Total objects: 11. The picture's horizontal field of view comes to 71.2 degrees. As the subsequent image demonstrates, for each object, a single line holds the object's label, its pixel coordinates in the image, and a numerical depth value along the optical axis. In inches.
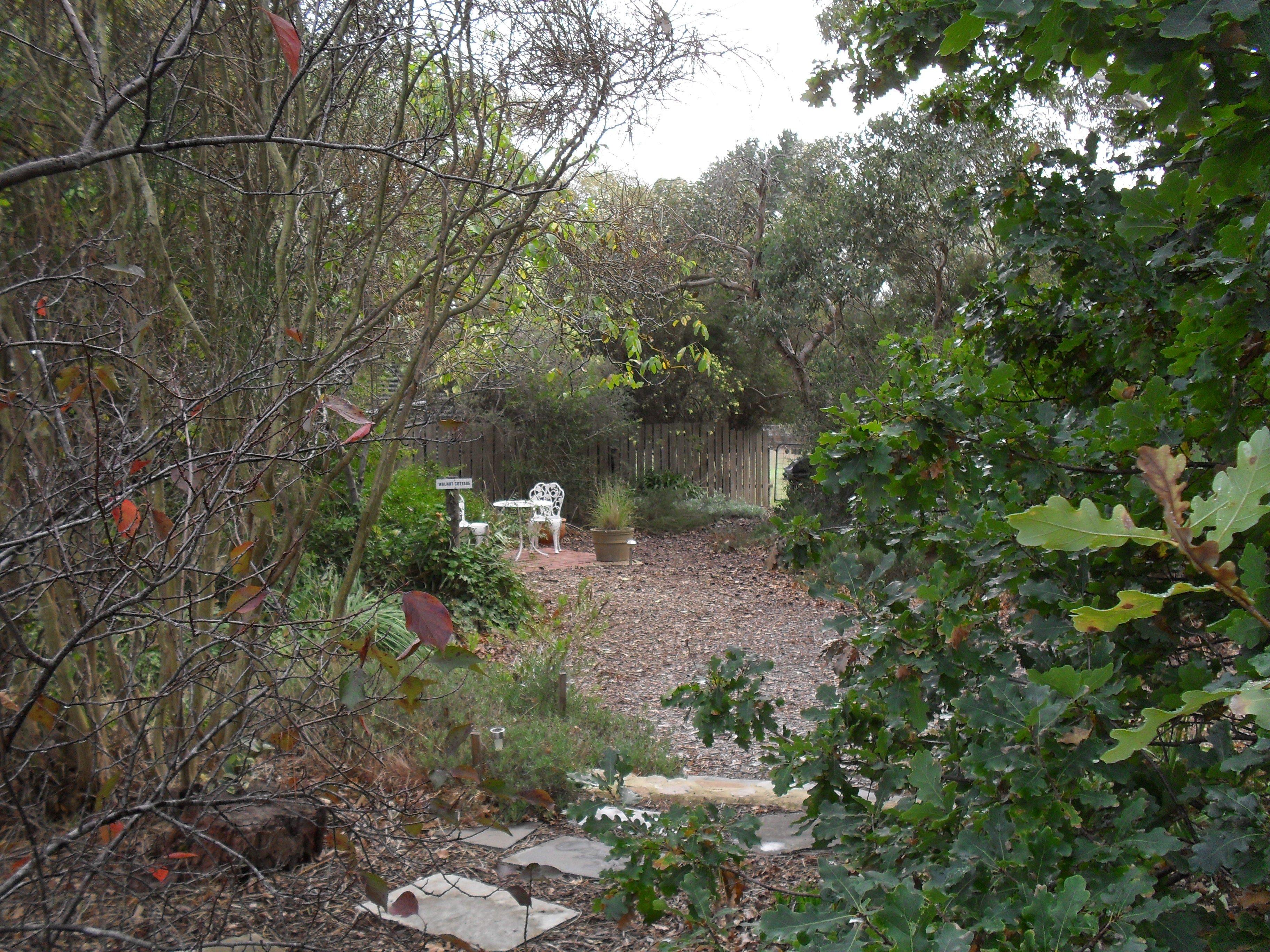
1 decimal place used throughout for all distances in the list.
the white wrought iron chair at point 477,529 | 399.5
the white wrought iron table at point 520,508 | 493.0
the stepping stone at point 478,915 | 115.1
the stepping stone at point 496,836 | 147.0
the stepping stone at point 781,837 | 143.0
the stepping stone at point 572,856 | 135.7
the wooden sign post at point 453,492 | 303.0
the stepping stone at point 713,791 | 164.6
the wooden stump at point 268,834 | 117.6
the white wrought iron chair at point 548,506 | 508.7
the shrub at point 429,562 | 306.0
